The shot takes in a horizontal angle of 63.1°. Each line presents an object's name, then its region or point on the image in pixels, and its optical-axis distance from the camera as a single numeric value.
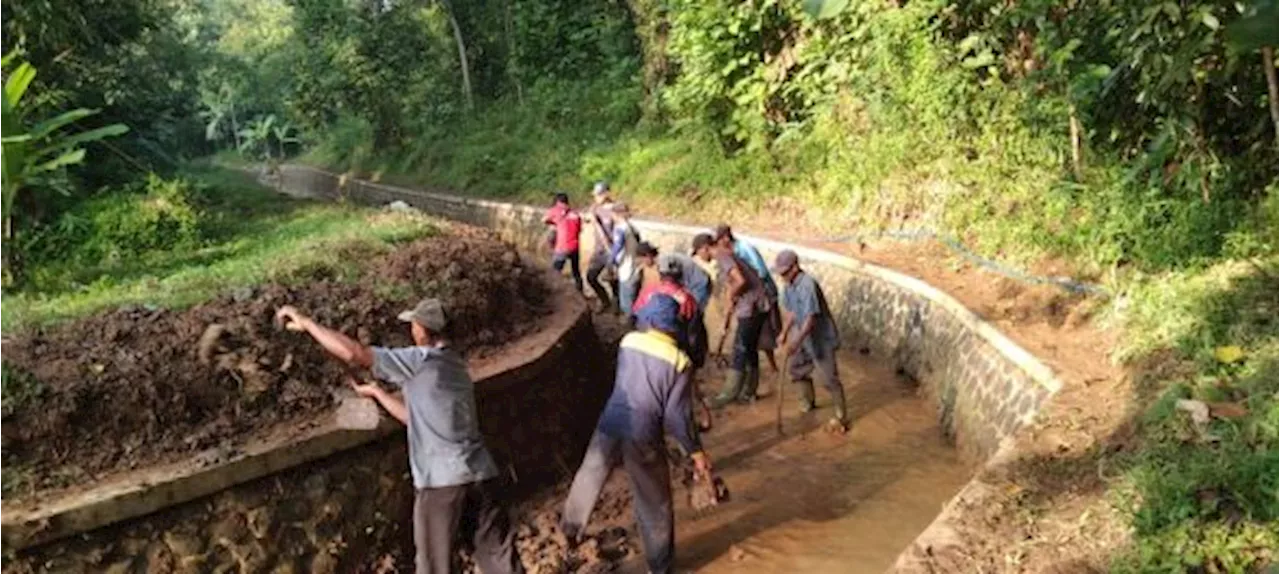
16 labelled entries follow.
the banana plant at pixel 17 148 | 8.04
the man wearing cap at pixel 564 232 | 12.67
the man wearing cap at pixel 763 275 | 8.89
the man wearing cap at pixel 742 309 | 8.94
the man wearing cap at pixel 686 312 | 7.13
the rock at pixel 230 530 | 5.59
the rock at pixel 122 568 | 5.26
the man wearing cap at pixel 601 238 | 11.76
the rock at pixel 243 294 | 7.01
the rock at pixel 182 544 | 5.44
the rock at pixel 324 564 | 5.94
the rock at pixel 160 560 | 5.38
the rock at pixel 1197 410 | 5.29
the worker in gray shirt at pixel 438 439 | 5.27
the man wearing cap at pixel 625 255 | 10.70
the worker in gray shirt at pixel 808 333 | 8.25
